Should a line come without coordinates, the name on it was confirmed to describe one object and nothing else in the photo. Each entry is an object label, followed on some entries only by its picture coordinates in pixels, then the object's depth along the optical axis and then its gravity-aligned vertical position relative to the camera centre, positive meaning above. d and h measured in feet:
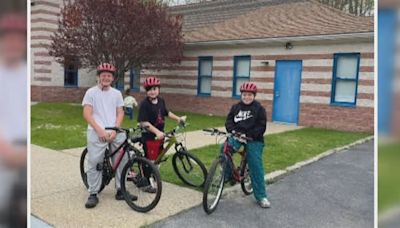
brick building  39.88 +2.41
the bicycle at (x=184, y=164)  17.44 -3.94
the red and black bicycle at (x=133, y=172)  15.26 -3.80
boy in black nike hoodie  15.98 -1.81
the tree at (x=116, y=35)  45.03 +5.51
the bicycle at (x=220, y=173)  15.11 -3.70
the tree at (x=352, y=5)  65.55 +16.00
